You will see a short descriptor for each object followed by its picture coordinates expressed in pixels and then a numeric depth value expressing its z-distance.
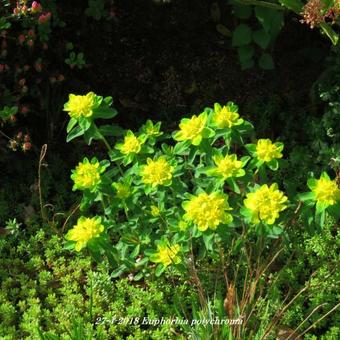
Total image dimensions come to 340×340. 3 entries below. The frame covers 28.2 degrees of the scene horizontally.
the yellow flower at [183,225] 2.58
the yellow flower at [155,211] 2.79
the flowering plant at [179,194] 2.46
